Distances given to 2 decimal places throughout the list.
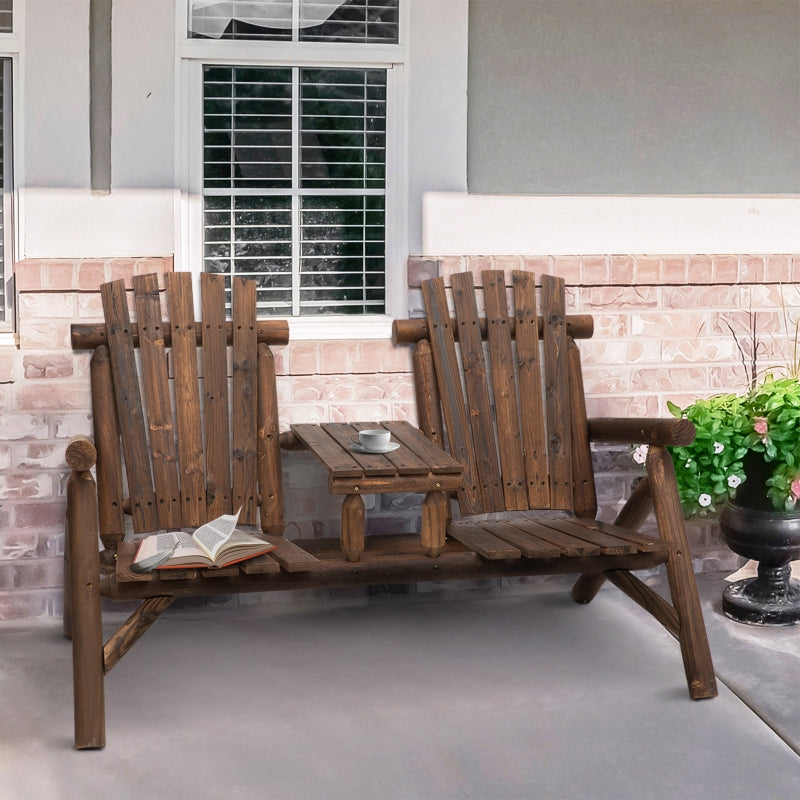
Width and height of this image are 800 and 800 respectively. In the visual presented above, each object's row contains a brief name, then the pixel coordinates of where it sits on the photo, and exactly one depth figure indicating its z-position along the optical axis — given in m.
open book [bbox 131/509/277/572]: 2.73
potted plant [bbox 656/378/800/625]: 3.48
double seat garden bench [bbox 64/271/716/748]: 2.93
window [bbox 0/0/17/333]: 3.47
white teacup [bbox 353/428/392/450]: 3.00
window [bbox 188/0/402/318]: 3.64
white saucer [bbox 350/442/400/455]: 3.01
